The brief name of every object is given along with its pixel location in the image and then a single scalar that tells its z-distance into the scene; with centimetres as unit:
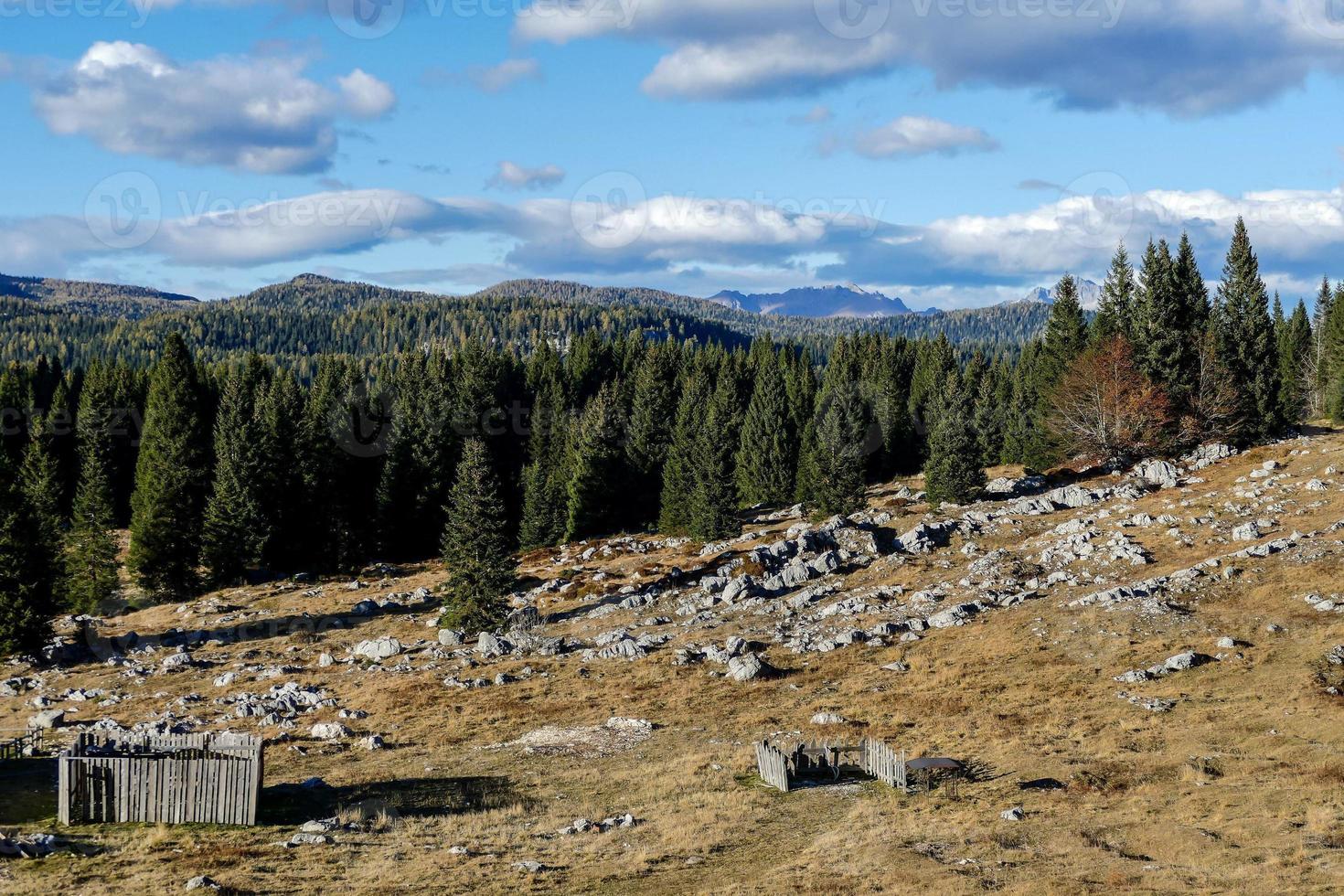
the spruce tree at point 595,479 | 8988
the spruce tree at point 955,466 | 7062
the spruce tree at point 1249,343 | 7912
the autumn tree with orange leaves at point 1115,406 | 7494
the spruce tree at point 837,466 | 7738
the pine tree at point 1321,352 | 12075
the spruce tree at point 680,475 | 8525
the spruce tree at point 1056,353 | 8700
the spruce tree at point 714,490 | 7731
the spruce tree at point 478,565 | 5428
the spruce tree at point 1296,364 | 10350
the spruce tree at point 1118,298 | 8444
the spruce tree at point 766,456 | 9894
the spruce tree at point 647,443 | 9562
